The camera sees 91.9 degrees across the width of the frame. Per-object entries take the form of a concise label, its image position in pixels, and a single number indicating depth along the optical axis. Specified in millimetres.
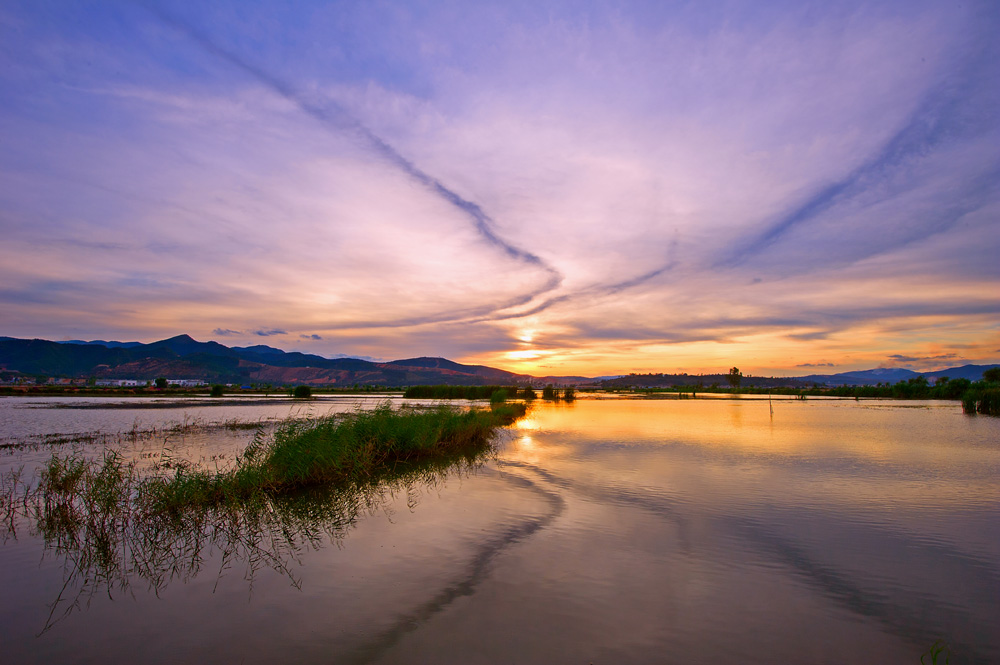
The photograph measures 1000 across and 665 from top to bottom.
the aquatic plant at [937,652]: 5818
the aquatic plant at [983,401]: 43188
